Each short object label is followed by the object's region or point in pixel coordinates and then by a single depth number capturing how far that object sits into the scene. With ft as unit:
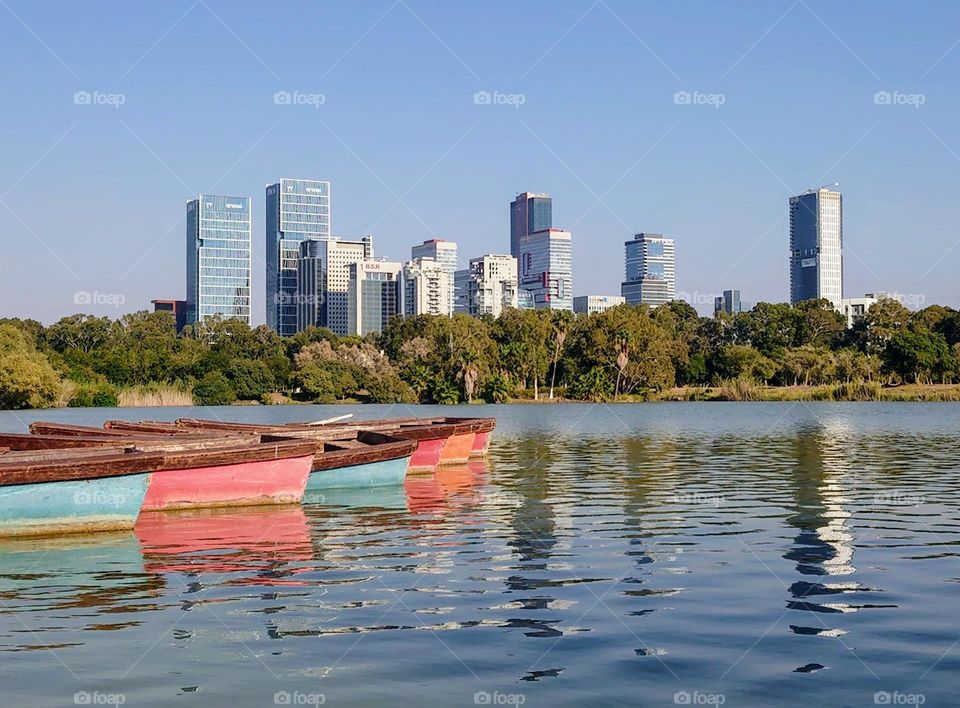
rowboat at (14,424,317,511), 64.13
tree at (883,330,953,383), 386.52
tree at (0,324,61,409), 298.15
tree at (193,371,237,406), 388.55
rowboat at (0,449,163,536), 53.42
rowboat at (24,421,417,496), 75.46
